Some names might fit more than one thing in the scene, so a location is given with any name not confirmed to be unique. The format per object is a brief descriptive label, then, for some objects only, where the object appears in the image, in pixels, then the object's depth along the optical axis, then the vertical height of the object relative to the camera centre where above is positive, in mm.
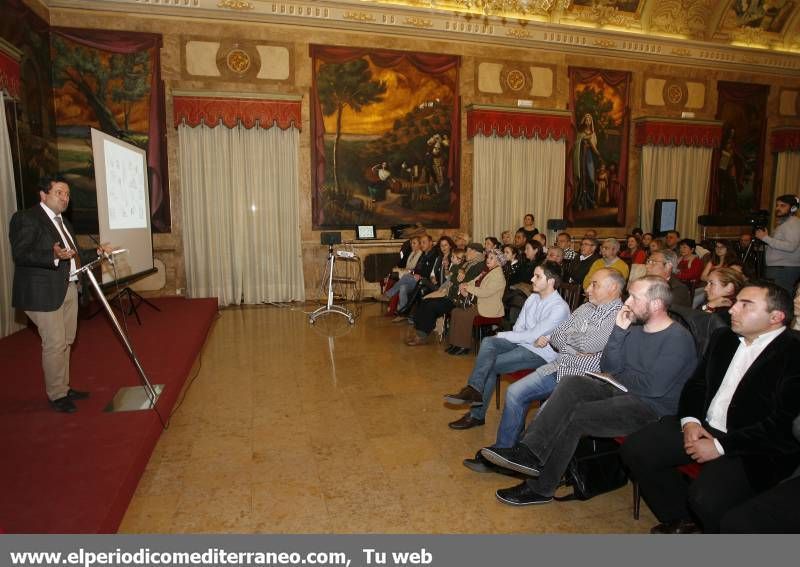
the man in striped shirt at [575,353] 3404 -897
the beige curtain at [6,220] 6430 -78
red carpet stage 2653 -1448
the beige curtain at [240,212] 9453 +42
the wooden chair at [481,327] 5789 -1294
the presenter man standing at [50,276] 3717 -442
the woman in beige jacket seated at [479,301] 5711 -933
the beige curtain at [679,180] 12047 +804
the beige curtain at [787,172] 13195 +1083
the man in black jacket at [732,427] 2322 -978
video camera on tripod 9762 -41
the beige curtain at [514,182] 10930 +692
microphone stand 3934 -1464
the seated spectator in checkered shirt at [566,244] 9039 -490
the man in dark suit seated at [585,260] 7247 -612
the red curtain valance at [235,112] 9109 +1778
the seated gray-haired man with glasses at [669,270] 5004 -515
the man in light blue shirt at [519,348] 4031 -1032
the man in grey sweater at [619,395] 2908 -1014
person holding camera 6250 -341
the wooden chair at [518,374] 4068 -1223
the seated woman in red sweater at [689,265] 7426 -698
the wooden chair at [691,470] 2659 -1274
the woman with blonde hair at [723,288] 3312 -452
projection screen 5711 +143
